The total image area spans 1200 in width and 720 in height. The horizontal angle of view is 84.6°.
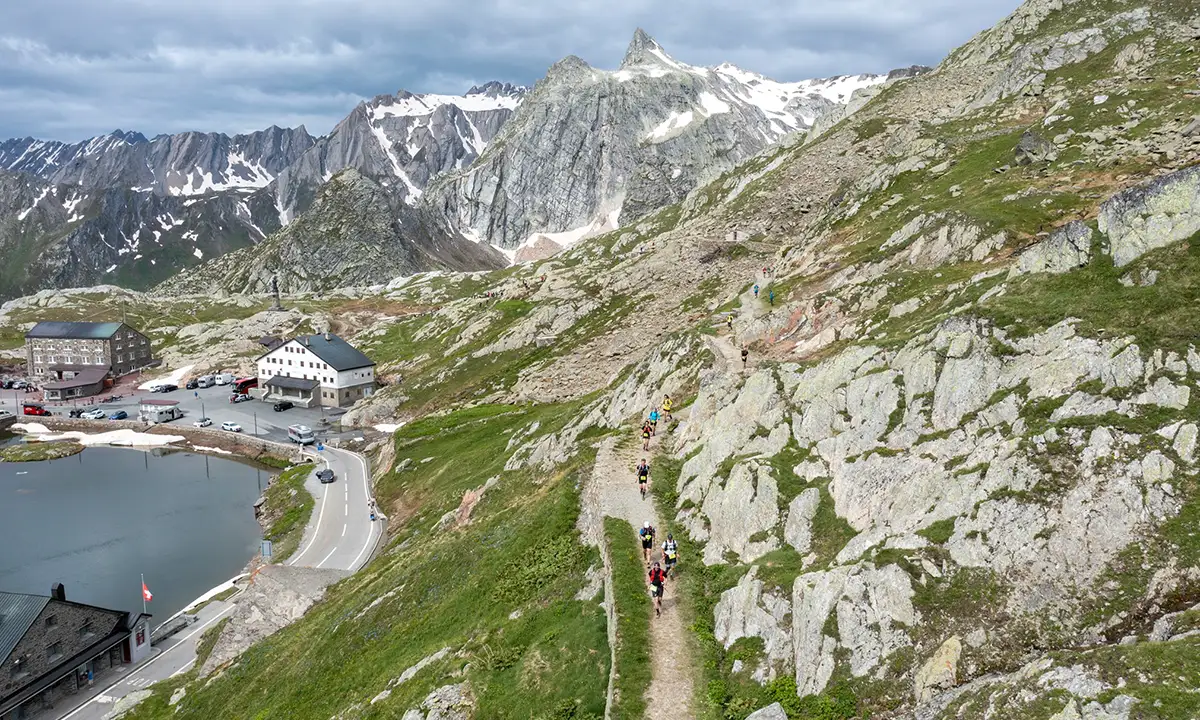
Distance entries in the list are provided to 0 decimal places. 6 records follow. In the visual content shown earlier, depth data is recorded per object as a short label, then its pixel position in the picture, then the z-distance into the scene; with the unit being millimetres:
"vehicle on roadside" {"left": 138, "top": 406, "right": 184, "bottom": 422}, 122000
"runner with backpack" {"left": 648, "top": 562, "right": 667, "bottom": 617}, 26328
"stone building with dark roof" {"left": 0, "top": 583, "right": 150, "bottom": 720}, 46531
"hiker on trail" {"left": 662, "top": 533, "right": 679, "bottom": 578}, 28547
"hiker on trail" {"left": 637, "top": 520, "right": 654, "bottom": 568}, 29830
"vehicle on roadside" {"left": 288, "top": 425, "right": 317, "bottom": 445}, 103456
